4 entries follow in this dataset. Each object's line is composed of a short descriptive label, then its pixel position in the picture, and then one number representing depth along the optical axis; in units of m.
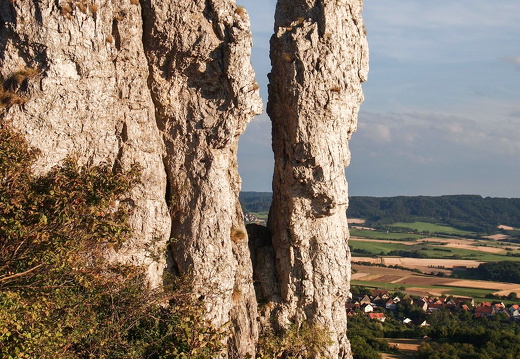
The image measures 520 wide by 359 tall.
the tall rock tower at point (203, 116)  18.89
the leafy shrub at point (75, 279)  13.73
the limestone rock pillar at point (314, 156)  20.94
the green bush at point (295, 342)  20.35
